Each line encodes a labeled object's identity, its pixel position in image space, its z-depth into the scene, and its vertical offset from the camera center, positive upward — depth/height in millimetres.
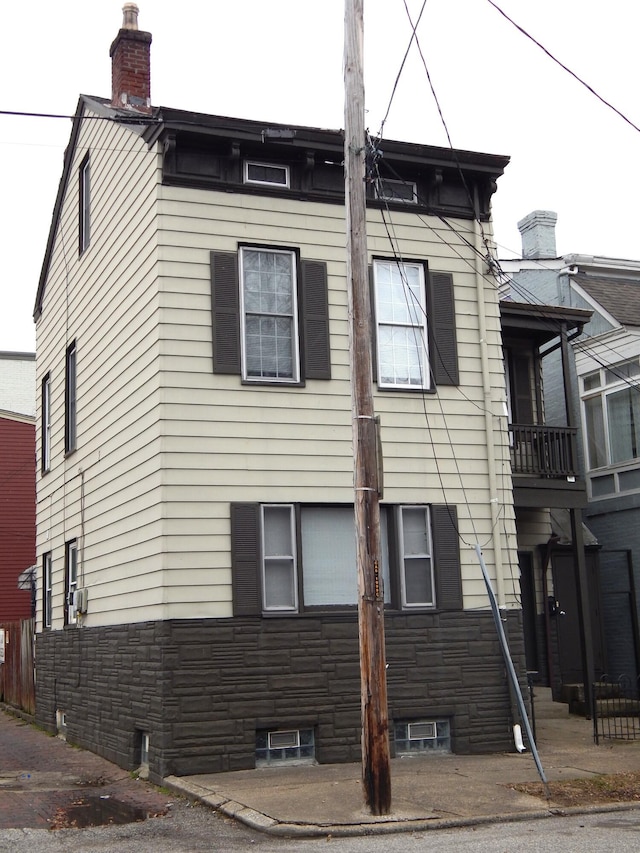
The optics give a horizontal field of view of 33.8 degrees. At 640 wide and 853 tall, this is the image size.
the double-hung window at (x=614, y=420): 20609 +3938
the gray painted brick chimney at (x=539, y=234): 25953 +9445
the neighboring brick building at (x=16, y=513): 30500 +3710
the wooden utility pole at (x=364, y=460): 9766 +1580
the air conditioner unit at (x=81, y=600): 16453 +580
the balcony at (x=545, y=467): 16844 +2452
